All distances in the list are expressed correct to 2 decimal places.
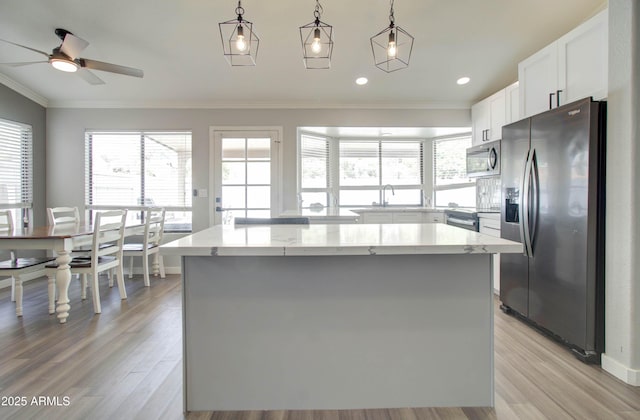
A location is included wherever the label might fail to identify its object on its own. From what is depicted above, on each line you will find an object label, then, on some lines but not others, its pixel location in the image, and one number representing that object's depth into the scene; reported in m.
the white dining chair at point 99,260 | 2.76
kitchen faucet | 4.91
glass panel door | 4.19
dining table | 2.47
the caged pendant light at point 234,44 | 2.93
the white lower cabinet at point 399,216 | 4.37
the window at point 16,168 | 3.65
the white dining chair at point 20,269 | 2.57
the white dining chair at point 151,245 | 3.66
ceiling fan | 2.47
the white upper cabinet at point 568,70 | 1.96
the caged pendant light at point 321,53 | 2.97
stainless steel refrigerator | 1.86
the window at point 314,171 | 4.52
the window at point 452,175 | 4.44
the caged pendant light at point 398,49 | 3.08
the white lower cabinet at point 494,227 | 3.06
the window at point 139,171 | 4.25
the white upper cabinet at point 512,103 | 3.10
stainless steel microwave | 3.21
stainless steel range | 3.45
